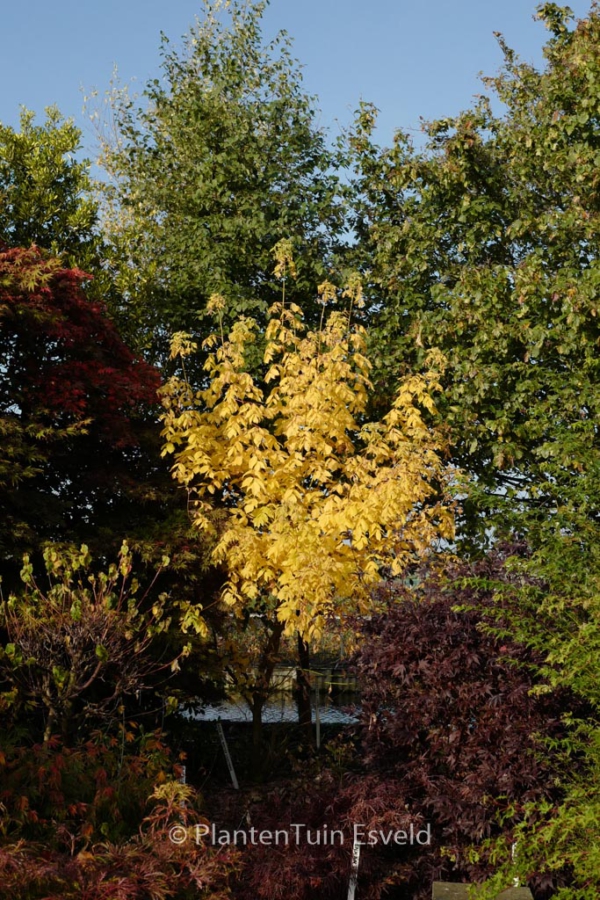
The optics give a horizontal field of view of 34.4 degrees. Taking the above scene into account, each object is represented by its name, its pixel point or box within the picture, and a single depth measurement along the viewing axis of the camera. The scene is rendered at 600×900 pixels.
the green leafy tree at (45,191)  9.70
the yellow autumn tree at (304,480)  6.59
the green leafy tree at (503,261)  8.41
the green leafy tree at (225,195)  9.54
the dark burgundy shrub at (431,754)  4.90
